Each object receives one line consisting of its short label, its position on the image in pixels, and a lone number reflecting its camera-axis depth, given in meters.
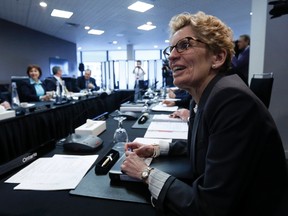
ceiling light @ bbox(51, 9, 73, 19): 5.30
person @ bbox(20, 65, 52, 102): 3.47
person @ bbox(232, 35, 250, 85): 3.41
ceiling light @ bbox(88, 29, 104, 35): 7.48
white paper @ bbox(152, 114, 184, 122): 1.69
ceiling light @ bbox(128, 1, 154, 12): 4.75
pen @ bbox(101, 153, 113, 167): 0.84
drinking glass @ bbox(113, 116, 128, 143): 1.19
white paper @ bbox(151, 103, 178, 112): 2.27
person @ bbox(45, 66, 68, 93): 4.60
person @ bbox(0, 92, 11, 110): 2.26
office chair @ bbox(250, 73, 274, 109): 2.01
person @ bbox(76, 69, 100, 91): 6.01
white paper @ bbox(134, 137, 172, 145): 1.12
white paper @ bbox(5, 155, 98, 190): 0.73
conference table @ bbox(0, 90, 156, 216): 0.59
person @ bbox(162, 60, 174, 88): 4.34
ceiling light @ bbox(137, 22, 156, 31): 6.67
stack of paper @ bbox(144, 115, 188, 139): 1.28
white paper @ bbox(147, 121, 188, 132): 1.42
